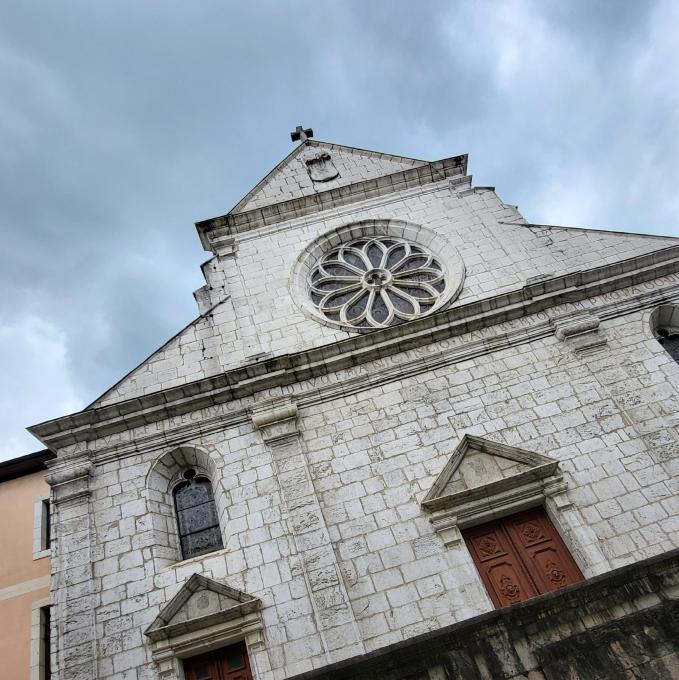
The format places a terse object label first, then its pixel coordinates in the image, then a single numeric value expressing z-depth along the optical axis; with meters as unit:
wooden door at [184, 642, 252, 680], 7.29
